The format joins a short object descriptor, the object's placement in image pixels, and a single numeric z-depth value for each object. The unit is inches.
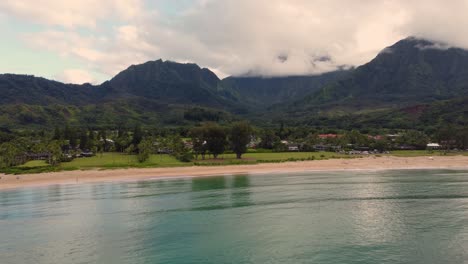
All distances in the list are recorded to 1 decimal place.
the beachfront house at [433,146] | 6732.3
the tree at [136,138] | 6441.9
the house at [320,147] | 6926.2
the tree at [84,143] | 6467.5
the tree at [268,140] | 6644.7
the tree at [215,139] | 5260.8
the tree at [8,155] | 4682.6
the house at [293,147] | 6614.2
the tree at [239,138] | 5255.9
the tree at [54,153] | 4800.7
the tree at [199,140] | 5294.3
